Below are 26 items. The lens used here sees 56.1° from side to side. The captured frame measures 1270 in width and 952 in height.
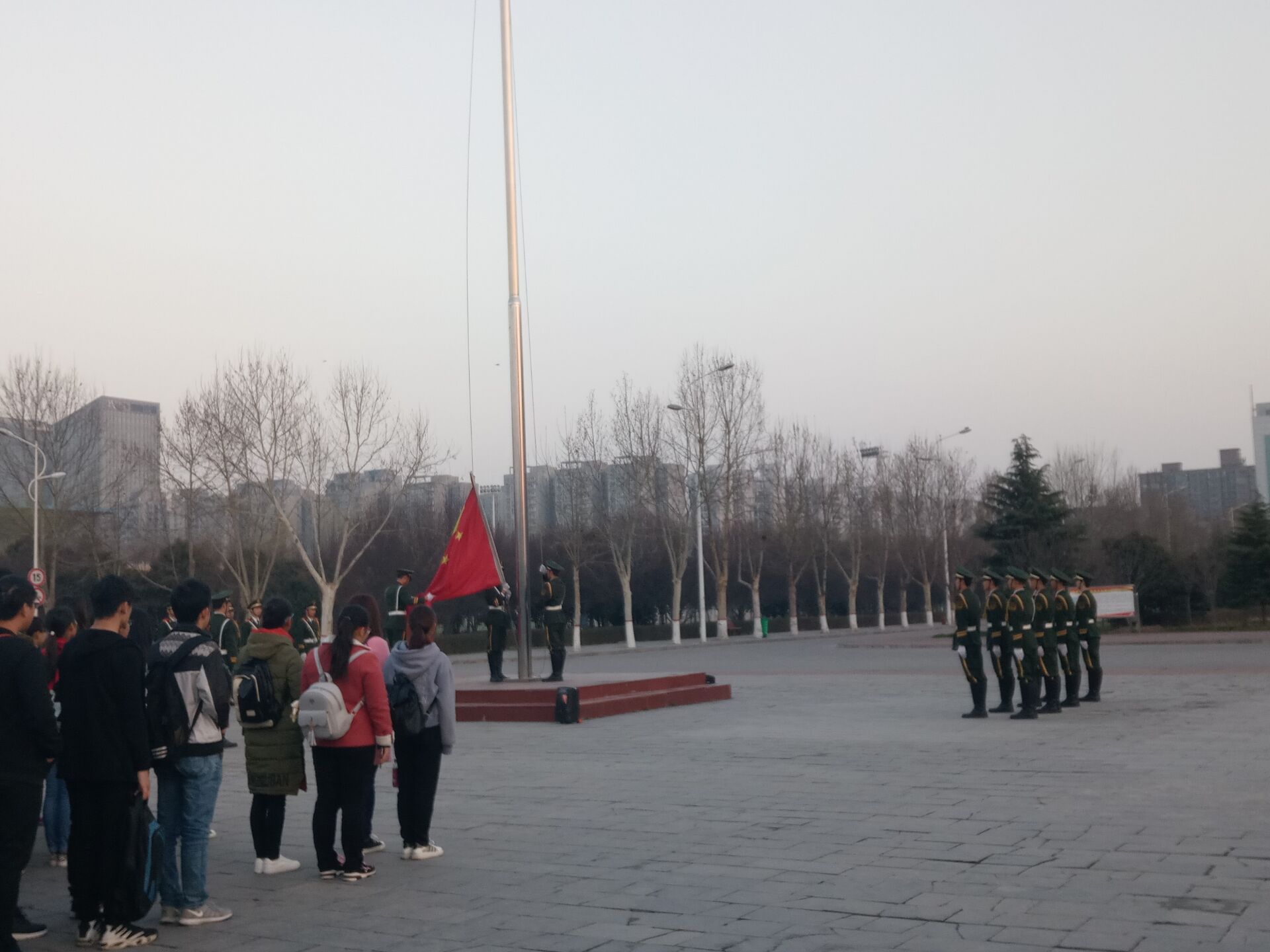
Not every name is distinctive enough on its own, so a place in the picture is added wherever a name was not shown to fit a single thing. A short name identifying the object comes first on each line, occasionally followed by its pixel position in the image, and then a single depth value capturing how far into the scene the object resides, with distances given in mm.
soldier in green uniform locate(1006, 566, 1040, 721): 15547
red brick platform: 17203
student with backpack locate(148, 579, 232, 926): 6598
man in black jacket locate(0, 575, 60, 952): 5684
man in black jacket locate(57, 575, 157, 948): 6148
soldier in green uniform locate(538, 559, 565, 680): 17656
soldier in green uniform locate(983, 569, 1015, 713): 15812
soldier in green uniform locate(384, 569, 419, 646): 17641
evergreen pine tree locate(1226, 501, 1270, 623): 40406
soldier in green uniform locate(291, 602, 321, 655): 20141
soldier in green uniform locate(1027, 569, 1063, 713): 15977
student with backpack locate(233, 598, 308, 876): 7285
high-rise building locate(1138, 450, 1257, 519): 165750
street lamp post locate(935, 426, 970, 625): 60406
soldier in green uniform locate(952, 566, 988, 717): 15570
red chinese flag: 16156
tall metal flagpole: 16953
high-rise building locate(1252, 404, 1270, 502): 179875
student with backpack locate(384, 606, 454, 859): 8109
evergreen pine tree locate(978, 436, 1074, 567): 43438
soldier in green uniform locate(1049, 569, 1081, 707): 16750
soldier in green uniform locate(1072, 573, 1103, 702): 17391
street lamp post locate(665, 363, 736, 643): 52188
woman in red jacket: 7500
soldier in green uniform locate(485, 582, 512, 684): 18031
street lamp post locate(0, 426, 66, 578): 37719
